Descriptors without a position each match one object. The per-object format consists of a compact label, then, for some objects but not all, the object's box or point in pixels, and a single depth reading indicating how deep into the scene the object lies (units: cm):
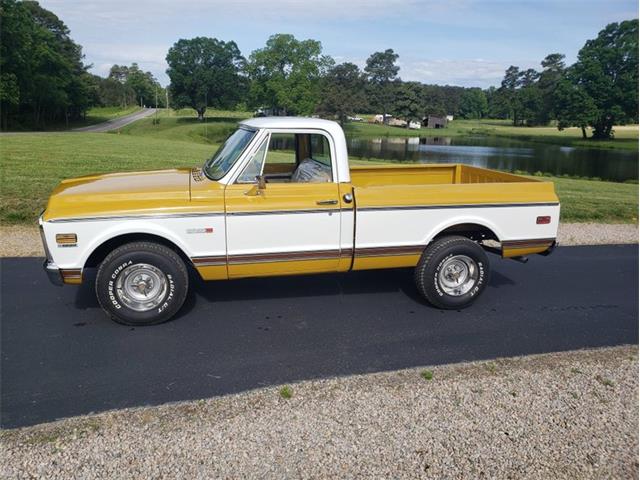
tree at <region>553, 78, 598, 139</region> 7100
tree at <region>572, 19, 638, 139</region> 7038
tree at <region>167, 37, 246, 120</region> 8112
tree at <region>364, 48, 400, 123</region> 13175
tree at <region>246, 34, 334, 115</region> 7919
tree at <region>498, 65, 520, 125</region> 11088
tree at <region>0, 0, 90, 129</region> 4766
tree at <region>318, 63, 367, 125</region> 8700
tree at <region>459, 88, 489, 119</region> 14300
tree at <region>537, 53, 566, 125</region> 10356
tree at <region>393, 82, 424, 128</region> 10144
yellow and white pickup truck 501
